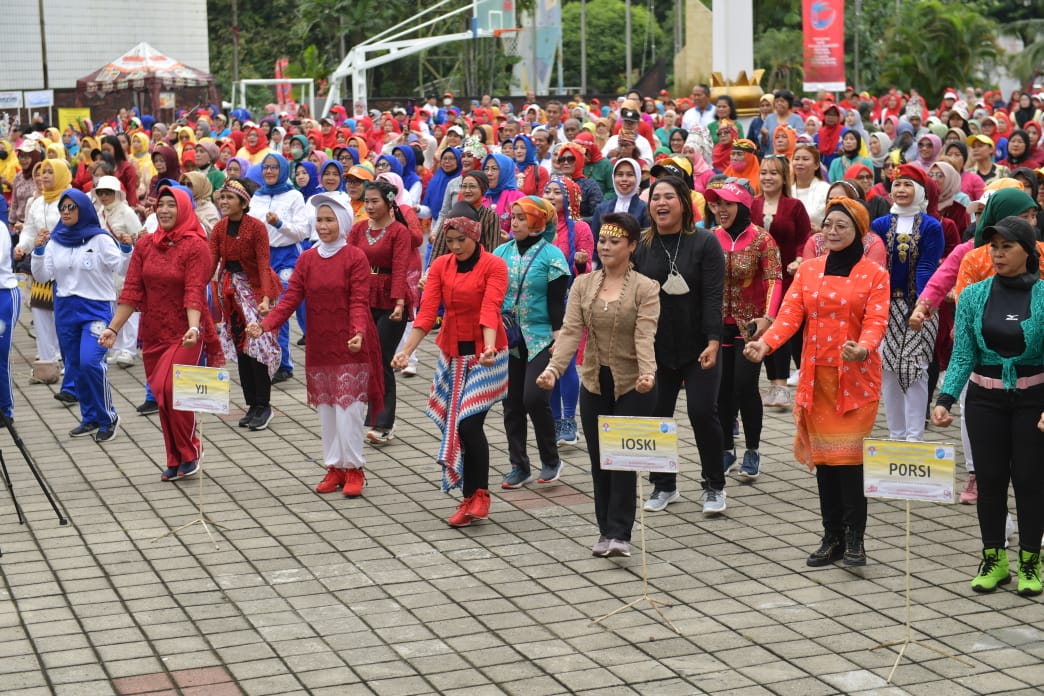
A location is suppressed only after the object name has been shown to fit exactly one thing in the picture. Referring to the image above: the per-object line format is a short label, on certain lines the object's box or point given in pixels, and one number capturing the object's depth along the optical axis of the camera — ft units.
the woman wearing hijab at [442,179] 48.11
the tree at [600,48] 232.53
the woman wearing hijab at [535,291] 30.17
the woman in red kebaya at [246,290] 36.83
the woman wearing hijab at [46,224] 44.35
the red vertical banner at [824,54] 112.88
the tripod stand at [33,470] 28.45
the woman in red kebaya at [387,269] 34.76
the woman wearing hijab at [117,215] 41.37
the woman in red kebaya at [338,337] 30.76
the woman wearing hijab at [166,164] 47.03
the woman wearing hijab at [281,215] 43.29
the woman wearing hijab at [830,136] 64.08
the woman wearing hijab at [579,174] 40.70
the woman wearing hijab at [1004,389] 23.38
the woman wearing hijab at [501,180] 38.78
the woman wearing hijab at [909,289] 31.53
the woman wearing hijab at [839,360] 24.95
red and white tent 142.41
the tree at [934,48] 152.97
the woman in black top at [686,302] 27.86
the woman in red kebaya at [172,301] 32.73
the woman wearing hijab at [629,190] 37.14
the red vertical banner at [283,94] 141.79
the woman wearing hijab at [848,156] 47.70
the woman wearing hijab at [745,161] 42.91
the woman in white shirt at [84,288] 37.22
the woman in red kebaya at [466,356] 28.53
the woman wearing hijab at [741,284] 30.19
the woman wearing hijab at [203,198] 43.24
